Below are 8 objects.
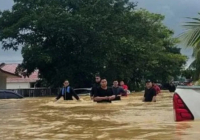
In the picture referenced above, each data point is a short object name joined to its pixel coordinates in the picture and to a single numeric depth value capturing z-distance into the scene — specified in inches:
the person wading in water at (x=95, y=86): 610.5
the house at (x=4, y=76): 1761.8
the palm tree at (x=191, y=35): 399.1
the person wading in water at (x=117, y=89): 776.3
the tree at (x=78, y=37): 1572.3
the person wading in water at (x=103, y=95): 598.5
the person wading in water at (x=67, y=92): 748.6
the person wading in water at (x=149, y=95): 688.4
